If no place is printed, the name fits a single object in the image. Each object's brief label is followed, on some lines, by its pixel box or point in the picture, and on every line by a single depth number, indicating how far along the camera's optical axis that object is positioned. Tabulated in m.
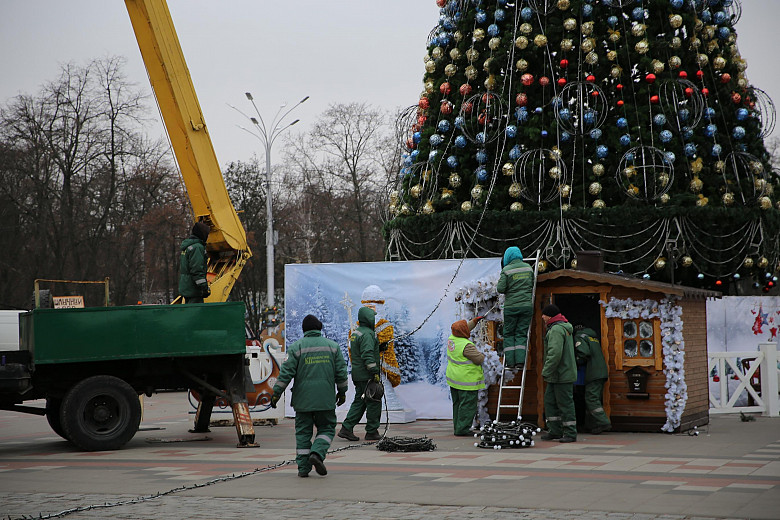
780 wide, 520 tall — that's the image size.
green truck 13.24
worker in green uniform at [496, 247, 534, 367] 14.52
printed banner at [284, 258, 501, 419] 17.50
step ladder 14.56
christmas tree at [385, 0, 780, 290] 21.83
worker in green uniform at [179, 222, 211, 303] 14.34
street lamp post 33.78
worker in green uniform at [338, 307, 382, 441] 14.09
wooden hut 14.63
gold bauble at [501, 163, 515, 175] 22.19
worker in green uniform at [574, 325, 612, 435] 14.40
